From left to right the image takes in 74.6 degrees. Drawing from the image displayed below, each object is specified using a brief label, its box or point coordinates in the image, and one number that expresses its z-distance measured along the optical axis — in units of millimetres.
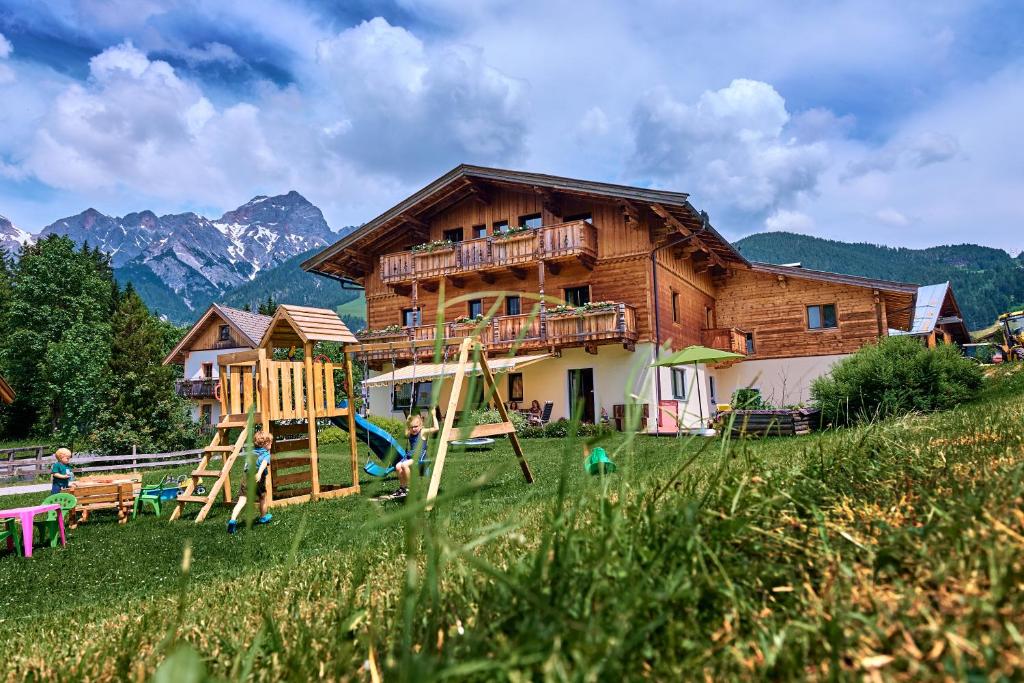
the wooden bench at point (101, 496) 10148
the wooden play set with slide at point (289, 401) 10086
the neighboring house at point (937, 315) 35969
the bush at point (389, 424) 23359
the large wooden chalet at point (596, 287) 24531
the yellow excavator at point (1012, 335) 36312
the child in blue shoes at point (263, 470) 8731
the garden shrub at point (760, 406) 19359
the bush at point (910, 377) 14328
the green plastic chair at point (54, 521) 8453
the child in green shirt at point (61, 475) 10742
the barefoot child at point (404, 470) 9649
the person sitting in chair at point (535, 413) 24312
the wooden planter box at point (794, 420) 15797
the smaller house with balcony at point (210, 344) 45688
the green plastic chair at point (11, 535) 7988
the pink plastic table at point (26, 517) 7750
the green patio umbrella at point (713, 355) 13470
